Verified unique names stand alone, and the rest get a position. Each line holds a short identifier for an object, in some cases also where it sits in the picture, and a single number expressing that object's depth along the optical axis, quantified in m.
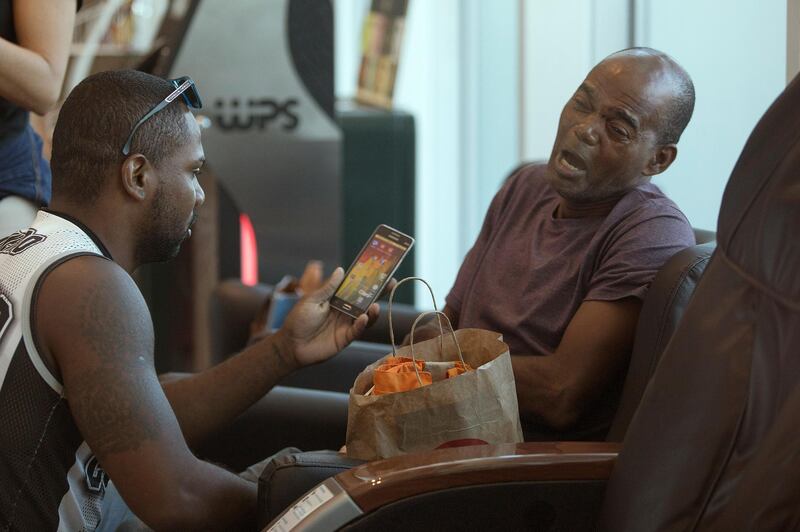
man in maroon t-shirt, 3.26
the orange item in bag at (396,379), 3.03
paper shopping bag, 2.98
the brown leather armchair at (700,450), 2.73
